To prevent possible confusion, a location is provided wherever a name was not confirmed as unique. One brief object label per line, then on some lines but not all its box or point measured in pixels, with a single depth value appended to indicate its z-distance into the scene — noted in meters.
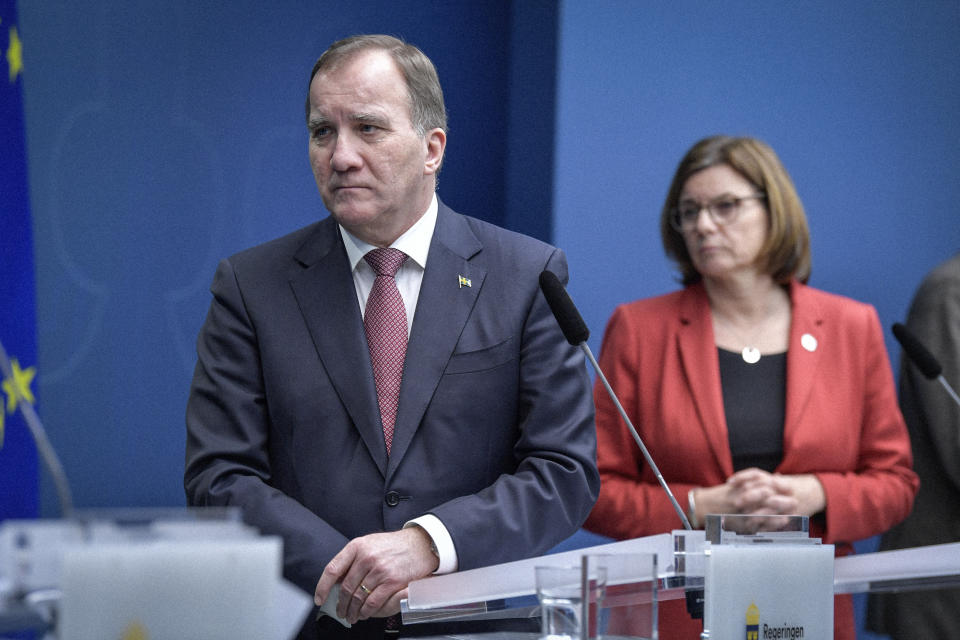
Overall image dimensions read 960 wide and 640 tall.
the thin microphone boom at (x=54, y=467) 3.54
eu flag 4.48
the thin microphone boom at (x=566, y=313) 4.18
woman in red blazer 4.72
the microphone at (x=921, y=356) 4.37
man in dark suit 4.34
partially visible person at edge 4.92
